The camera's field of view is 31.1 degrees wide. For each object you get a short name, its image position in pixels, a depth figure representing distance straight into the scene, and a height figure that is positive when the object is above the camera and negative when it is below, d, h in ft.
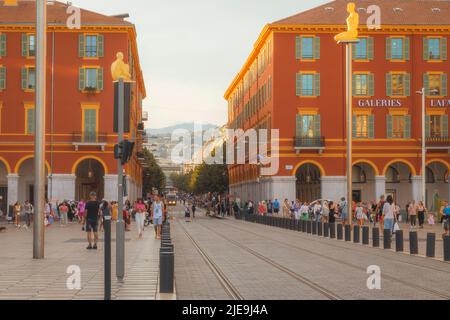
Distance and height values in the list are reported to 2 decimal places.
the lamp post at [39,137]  70.49 +4.71
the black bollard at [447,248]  70.90 -5.03
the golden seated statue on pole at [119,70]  51.04 +7.72
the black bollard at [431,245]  75.92 -5.11
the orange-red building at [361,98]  216.13 +25.04
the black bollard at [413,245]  81.92 -5.49
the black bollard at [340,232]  113.60 -5.81
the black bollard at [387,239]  91.58 -5.51
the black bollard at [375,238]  95.20 -5.59
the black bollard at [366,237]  98.94 -5.65
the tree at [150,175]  405.59 +8.31
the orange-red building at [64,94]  206.69 +24.77
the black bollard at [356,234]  104.68 -5.61
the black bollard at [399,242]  85.25 -5.42
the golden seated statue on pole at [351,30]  115.85 +23.25
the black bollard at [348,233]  109.09 -5.72
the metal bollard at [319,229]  128.42 -6.11
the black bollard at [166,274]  45.70 -4.71
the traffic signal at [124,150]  50.96 +2.56
